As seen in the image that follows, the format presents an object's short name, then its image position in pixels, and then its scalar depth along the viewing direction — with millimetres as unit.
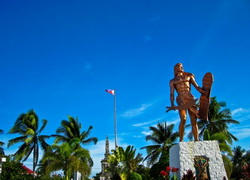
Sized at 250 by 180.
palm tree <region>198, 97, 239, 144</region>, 23328
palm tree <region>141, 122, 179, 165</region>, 22031
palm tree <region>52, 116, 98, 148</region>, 25047
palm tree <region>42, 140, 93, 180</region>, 16531
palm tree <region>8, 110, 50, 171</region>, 22984
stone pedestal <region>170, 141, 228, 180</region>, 7949
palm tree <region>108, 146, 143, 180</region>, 20156
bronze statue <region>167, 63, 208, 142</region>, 8734
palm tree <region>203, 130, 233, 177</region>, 13780
